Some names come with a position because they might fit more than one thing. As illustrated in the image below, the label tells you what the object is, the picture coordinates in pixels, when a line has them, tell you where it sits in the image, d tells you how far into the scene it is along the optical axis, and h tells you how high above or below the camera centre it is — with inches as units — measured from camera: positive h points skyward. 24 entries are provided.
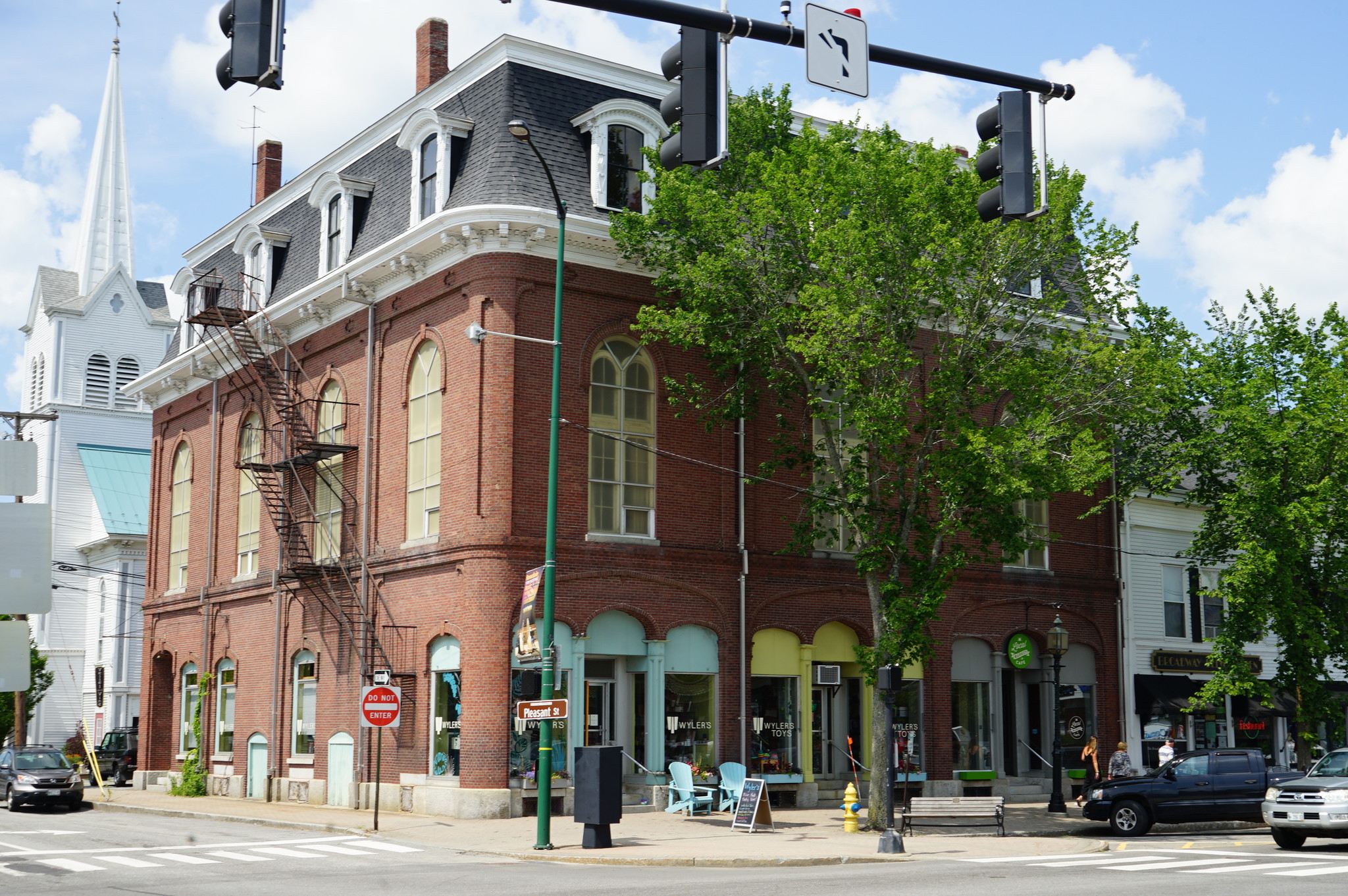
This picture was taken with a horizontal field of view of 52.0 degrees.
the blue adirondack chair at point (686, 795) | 993.5 -106.9
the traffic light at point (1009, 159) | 418.3 +147.9
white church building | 2331.4 +386.1
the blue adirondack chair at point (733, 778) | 1004.6 -95.4
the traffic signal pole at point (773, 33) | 371.6 +175.6
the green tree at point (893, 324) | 928.3 +229.9
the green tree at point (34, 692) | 2221.9 -76.5
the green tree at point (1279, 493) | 1165.1 +132.9
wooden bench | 888.9 -103.7
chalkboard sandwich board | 904.9 -105.1
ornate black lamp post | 1121.6 -43.3
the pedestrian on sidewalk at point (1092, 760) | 1165.7 -98.9
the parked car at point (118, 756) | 1748.3 -141.7
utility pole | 1756.6 -87.4
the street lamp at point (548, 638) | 789.2 +4.5
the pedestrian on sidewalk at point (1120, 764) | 1091.3 -91.6
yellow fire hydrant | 911.0 -108.8
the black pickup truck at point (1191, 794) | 959.6 -101.3
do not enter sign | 930.7 -40.8
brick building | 1051.9 +92.6
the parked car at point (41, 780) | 1206.3 -118.4
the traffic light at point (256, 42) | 323.3 +140.7
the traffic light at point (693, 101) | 378.0 +149.0
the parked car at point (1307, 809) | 777.6 -90.9
